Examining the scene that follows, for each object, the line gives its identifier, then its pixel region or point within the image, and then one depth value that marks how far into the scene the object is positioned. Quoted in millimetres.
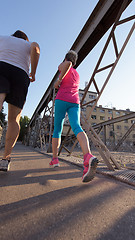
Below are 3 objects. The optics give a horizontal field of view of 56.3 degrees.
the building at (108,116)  33781
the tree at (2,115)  29947
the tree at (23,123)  45031
